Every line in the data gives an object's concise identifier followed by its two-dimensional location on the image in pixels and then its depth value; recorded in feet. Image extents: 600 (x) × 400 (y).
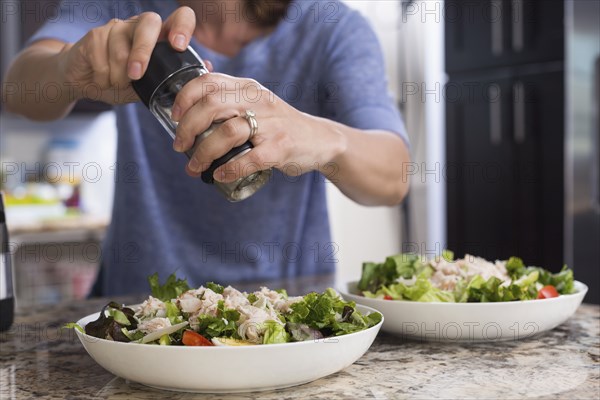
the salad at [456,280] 3.31
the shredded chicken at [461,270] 3.47
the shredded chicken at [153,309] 2.87
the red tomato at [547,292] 3.46
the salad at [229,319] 2.60
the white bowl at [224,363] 2.42
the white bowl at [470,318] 3.15
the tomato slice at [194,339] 2.58
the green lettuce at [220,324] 2.59
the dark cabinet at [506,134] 8.69
